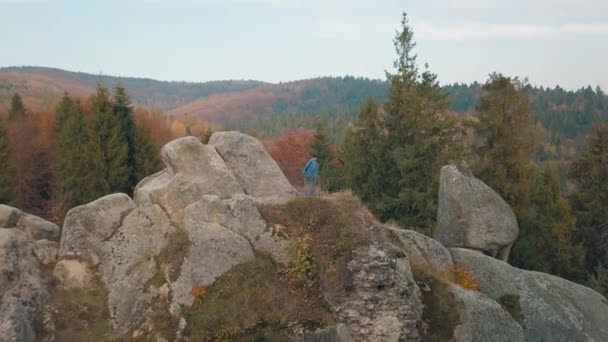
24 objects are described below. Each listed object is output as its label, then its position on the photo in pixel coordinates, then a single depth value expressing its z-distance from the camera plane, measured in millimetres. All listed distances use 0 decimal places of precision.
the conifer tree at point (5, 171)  44488
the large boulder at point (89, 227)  23281
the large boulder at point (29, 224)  24703
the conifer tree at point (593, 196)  45656
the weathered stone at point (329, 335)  19031
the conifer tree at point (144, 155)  49594
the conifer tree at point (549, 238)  43281
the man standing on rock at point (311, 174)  24469
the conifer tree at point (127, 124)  49312
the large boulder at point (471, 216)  29969
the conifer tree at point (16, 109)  58344
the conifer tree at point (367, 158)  47031
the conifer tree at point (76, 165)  47250
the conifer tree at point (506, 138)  38469
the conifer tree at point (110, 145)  47156
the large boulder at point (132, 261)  20672
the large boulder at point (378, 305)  19516
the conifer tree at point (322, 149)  61959
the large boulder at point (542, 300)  24641
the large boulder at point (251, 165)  27594
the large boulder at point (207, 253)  20156
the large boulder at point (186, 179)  24891
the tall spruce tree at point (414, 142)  42875
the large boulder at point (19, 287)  19562
